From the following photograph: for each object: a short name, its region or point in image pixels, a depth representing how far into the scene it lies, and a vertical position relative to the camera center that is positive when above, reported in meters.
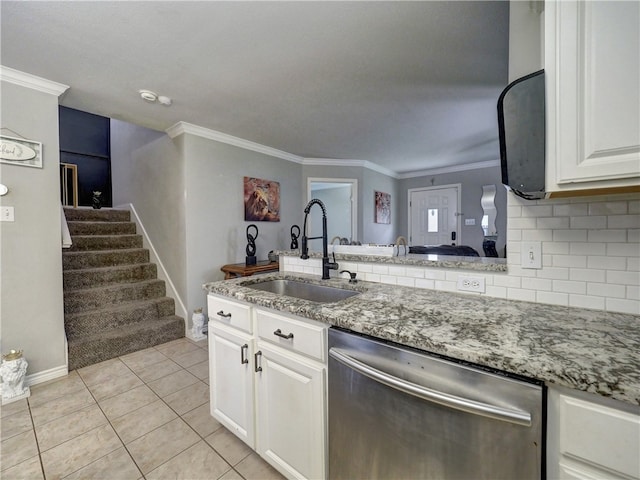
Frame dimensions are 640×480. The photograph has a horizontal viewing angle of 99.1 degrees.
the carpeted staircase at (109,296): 2.59 -0.66
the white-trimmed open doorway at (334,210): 6.07 +0.63
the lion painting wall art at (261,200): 3.69 +0.50
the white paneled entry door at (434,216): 5.33 +0.39
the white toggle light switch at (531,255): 1.17 -0.09
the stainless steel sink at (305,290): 1.59 -0.35
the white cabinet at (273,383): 1.11 -0.69
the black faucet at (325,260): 1.70 -0.16
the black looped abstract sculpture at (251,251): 3.42 -0.20
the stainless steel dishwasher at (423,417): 0.68 -0.54
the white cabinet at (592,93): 0.75 +0.40
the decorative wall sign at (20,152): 1.98 +0.63
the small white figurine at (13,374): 1.89 -0.96
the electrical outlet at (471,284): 1.30 -0.24
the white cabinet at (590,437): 0.58 -0.46
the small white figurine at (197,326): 3.00 -0.99
